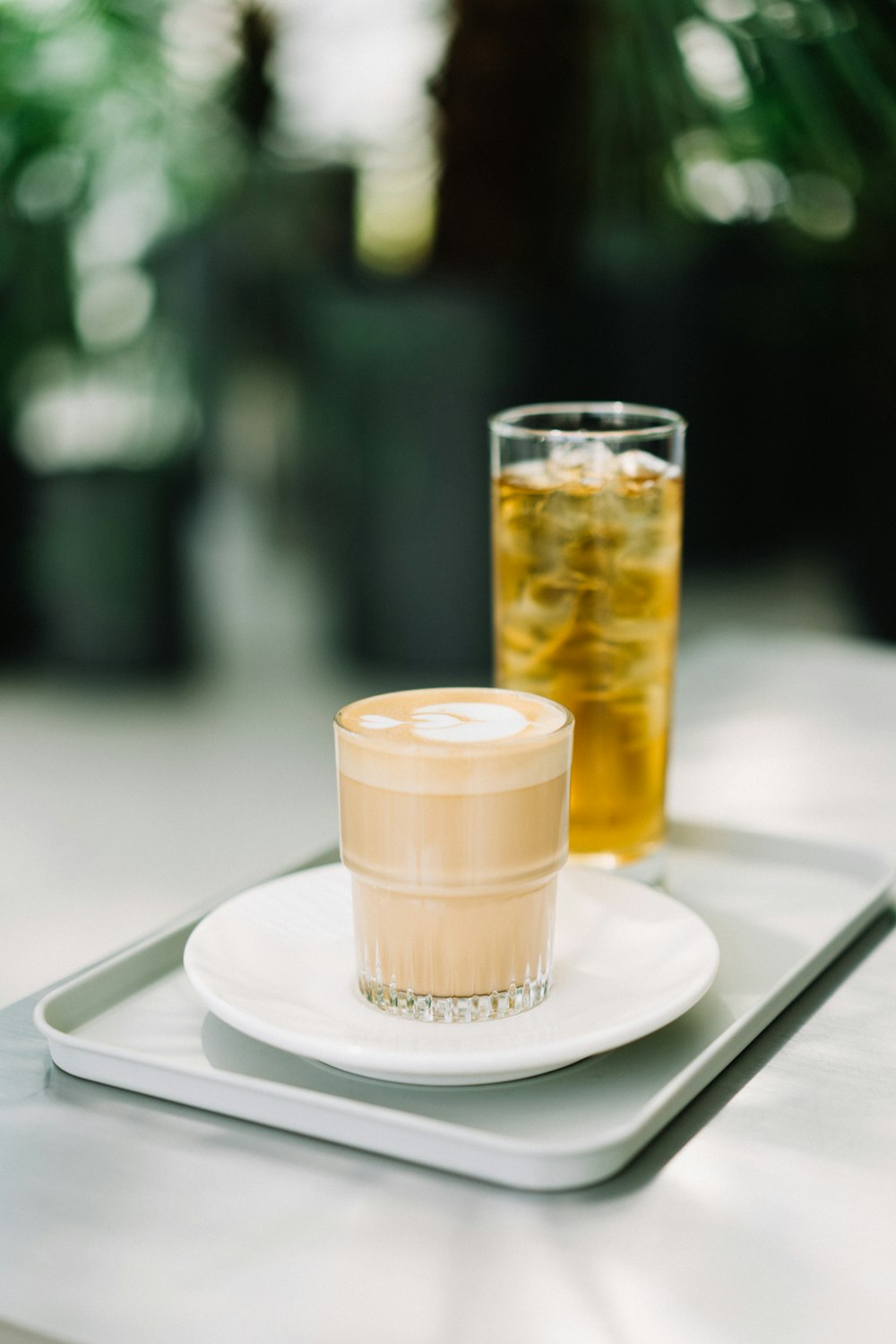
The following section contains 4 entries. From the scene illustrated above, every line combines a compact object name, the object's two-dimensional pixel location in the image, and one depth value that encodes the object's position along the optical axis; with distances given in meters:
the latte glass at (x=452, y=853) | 0.98
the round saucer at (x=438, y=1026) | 0.94
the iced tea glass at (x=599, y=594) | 1.13
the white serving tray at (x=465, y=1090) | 0.91
